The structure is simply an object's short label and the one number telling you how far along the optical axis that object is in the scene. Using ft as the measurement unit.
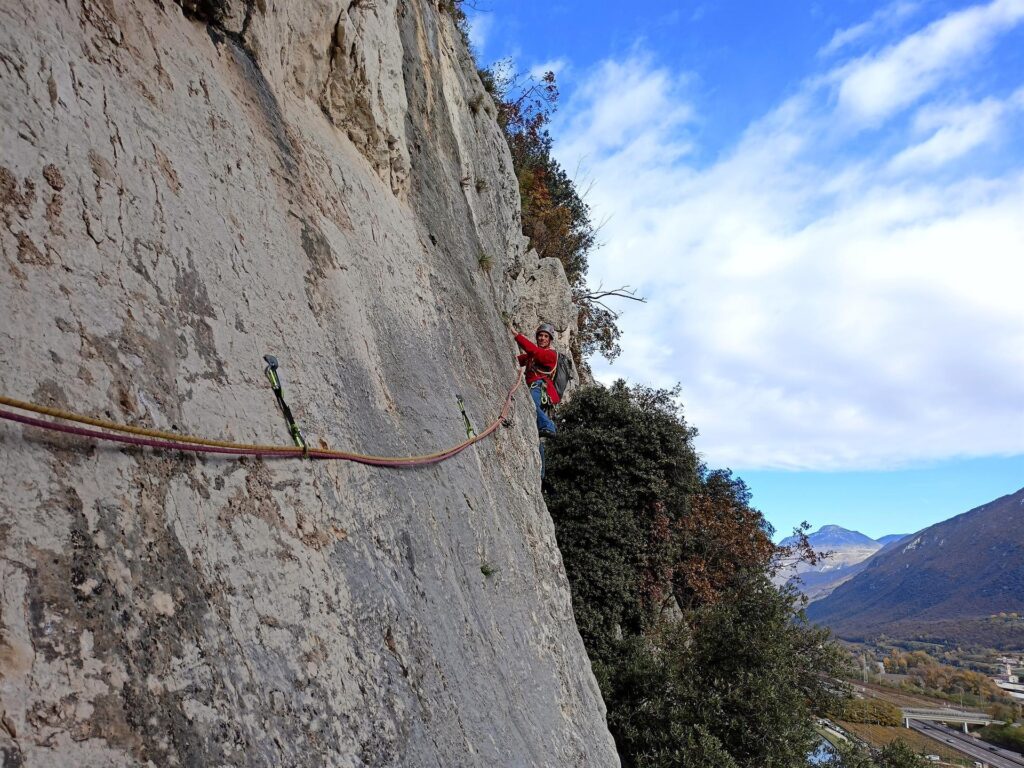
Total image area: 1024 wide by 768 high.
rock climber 35.58
